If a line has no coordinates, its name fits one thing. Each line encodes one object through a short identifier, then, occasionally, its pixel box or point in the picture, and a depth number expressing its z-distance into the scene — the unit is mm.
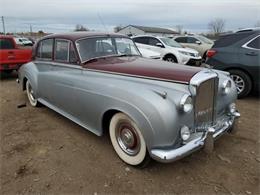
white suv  8631
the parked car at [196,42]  11507
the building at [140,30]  37730
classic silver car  2202
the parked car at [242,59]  4740
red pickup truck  6887
